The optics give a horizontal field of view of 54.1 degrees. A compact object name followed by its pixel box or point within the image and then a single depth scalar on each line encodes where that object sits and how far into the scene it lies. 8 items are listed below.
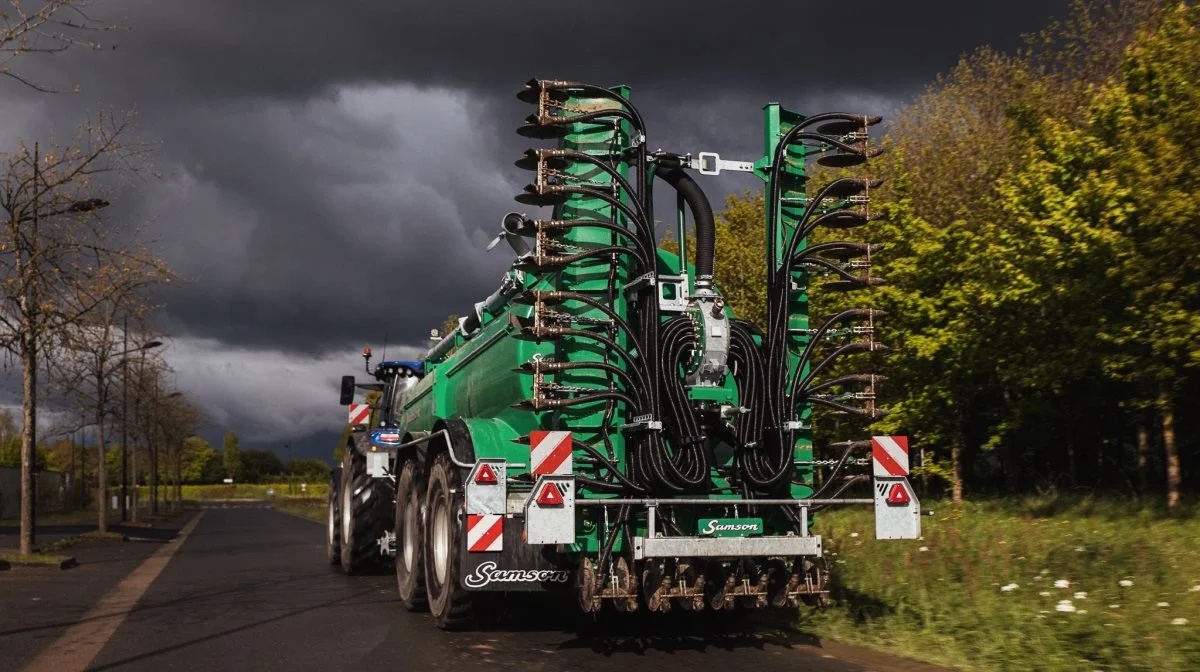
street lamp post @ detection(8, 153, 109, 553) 19.55
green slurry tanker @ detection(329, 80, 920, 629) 8.19
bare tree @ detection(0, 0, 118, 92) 10.91
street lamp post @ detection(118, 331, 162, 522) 34.09
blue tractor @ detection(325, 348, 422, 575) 15.23
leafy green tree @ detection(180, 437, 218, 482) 150.88
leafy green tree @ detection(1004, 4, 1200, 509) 17.16
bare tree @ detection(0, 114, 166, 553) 19.45
